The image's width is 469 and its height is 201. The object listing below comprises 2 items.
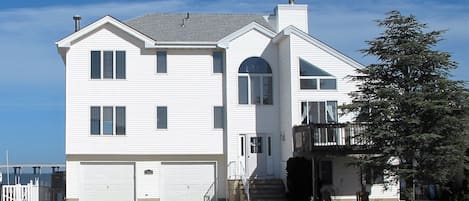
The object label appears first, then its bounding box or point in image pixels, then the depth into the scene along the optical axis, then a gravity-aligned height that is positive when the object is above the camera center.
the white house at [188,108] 32.44 +1.24
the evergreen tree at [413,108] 24.95 +0.87
